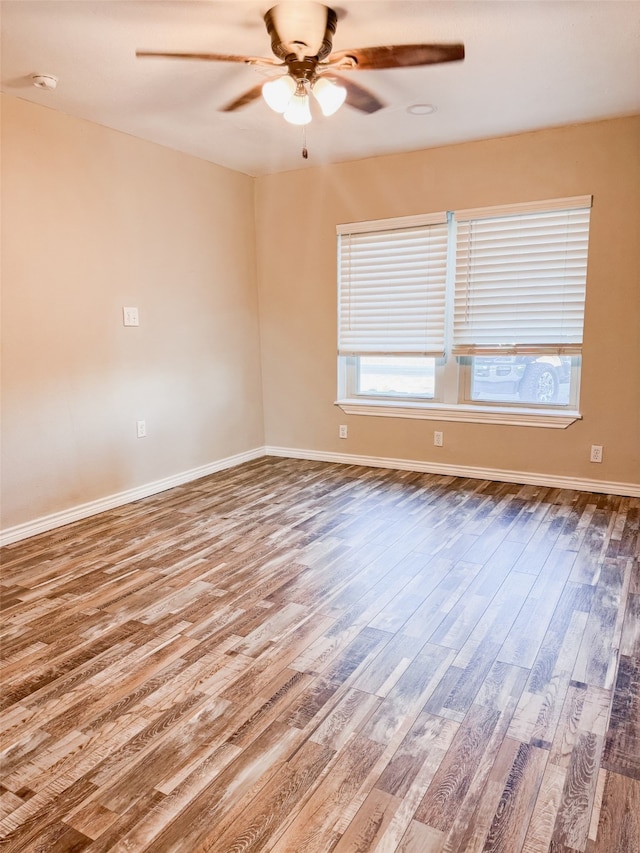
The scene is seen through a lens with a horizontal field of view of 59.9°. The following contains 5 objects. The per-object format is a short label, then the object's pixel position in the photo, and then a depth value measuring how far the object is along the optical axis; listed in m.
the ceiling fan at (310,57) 2.22
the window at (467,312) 3.86
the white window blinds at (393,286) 4.26
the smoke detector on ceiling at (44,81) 2.80
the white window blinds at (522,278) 3.79
